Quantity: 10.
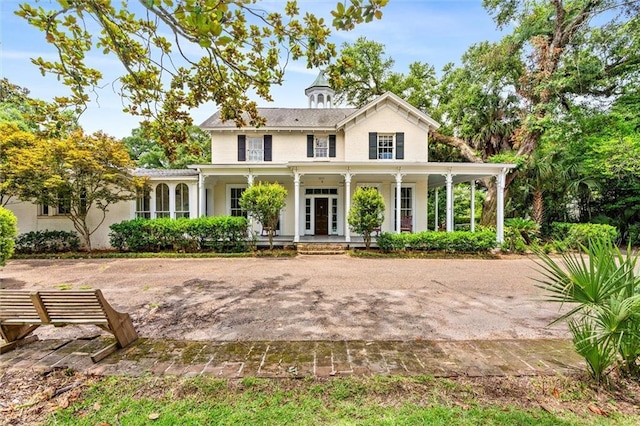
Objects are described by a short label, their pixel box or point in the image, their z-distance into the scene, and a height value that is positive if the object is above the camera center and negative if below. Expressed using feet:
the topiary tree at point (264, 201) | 36.01 +1.74
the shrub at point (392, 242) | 37.29 -3.59
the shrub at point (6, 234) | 21.98 -1.42
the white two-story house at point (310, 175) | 42.47 +6.11
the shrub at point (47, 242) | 37.85 -3.54
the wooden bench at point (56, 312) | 10.24 -3.52
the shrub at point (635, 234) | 44.09 -3.15
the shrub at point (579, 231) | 38.32 -2.41
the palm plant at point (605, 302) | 8.09 -2.56
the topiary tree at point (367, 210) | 36.11 +0.55
